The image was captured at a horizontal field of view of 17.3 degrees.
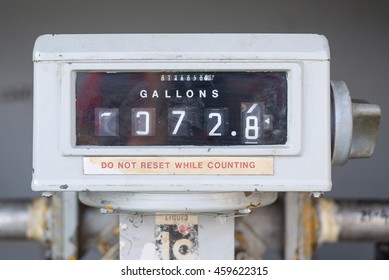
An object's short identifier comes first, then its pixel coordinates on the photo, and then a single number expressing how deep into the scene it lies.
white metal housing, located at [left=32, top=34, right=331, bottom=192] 0.79
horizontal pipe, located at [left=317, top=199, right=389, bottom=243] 1.02
